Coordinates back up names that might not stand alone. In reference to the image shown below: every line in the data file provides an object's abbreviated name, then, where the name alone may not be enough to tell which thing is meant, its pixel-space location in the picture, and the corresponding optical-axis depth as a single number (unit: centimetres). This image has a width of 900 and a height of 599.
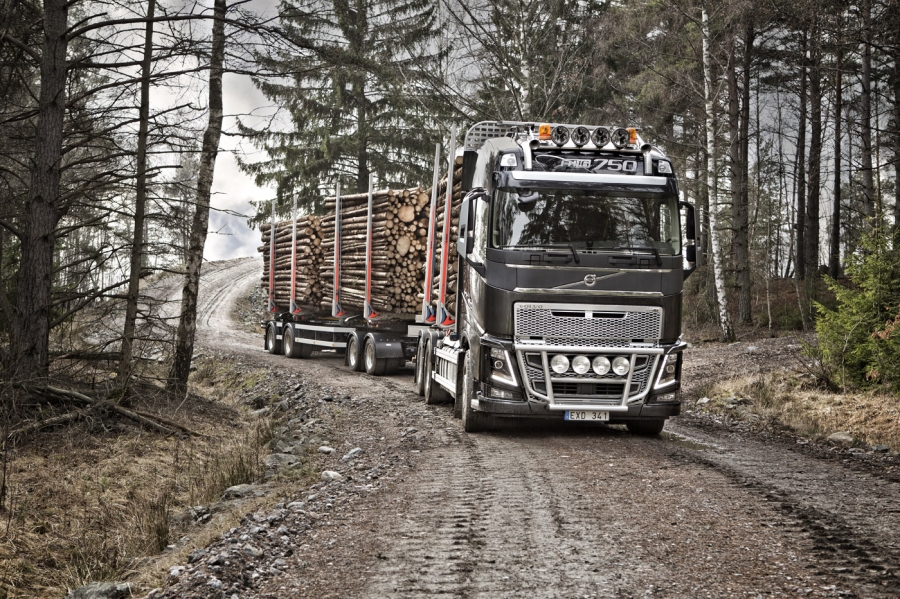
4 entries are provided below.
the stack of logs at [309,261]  1906
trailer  1576
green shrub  1006
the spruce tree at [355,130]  2845
